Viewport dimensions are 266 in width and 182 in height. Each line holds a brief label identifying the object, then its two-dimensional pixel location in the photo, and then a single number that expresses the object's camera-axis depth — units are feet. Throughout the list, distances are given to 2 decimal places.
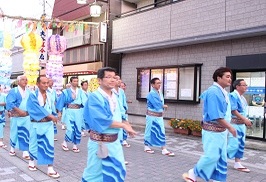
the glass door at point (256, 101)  29.73
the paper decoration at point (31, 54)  45.98
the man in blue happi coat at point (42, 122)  18.39
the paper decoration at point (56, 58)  45.88
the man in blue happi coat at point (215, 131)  15.42
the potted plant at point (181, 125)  34.09
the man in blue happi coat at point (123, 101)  27.18
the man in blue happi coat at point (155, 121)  25.57
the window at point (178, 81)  35.96
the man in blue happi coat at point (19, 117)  23.17
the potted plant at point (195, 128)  32.71
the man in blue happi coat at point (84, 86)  30.45
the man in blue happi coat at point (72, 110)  26.61
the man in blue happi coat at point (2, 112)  28.19
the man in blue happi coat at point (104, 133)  12.09
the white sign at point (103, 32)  46.95
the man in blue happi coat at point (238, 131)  20.58
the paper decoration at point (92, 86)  34.44
